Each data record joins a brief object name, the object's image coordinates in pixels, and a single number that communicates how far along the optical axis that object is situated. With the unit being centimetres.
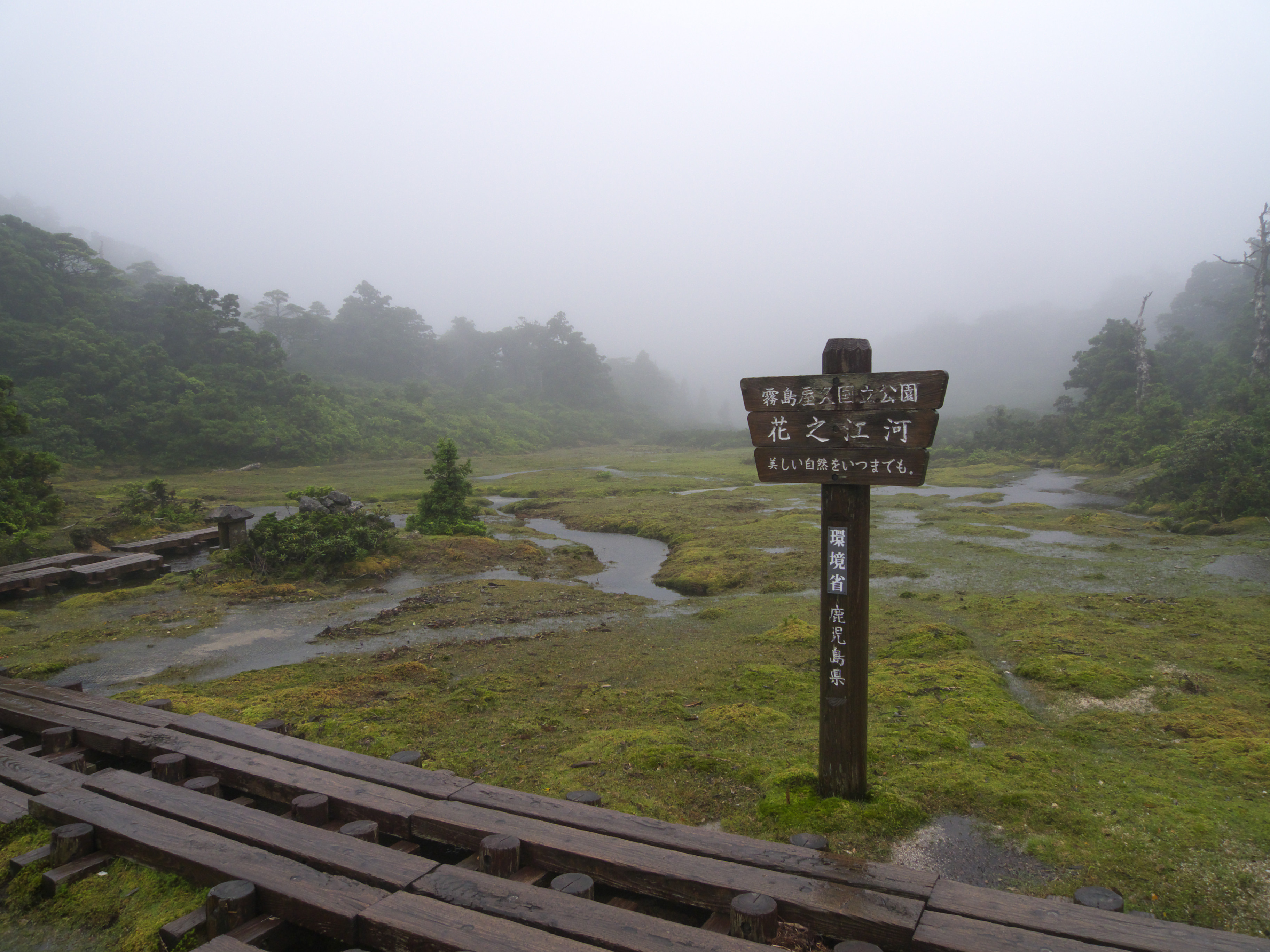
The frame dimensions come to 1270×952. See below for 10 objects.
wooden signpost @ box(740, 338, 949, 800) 438
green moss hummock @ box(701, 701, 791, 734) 670
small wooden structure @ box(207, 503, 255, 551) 1583
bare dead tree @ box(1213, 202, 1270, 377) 3347
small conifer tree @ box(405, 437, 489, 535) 1945
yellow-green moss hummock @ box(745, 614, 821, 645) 977
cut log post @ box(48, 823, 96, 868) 386
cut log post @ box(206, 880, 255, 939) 329
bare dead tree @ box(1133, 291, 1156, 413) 4106
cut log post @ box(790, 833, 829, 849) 392
